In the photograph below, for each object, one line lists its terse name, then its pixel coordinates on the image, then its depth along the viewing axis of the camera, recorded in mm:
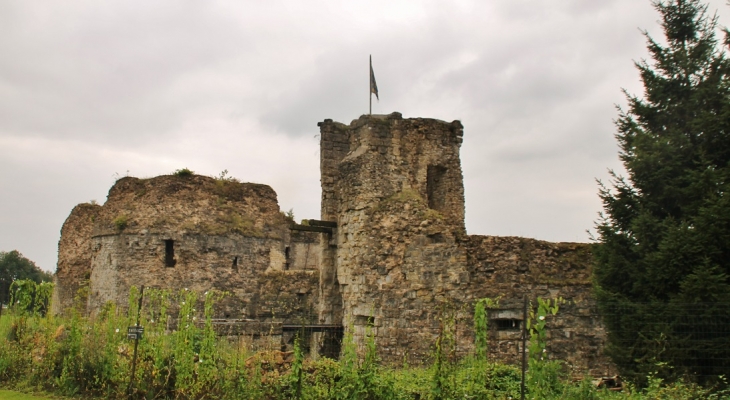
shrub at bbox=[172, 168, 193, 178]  24031
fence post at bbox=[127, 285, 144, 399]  11570
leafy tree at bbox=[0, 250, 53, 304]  75188
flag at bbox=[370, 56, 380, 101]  18906
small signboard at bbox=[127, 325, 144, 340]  11589
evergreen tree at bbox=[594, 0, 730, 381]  10008
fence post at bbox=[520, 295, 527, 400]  9219
